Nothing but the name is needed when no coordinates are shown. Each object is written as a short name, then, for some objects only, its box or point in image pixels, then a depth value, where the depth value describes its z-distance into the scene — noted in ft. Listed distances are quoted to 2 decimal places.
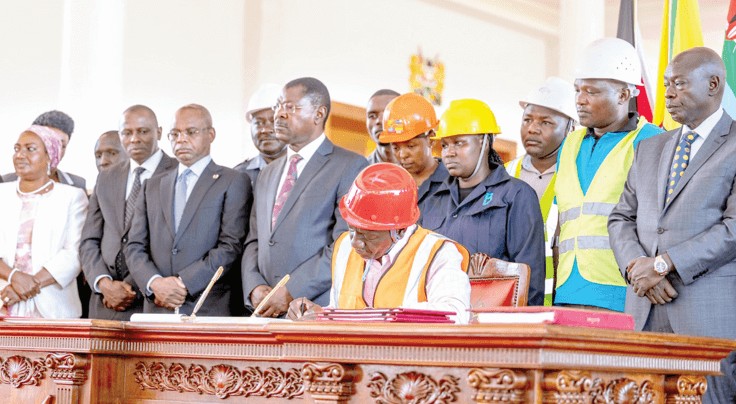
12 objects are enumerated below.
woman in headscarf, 33.44
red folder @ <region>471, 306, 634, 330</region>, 16.18
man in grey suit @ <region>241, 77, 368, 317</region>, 29.06
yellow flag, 39.01
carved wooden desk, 15.15
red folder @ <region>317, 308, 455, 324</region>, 17.09
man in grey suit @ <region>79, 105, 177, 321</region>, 32.83
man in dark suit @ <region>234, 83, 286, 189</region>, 38.05
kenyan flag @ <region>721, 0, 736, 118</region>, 34.84
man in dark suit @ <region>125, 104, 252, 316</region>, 31.16
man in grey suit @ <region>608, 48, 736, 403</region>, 24.12
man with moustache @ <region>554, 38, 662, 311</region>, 27.70
